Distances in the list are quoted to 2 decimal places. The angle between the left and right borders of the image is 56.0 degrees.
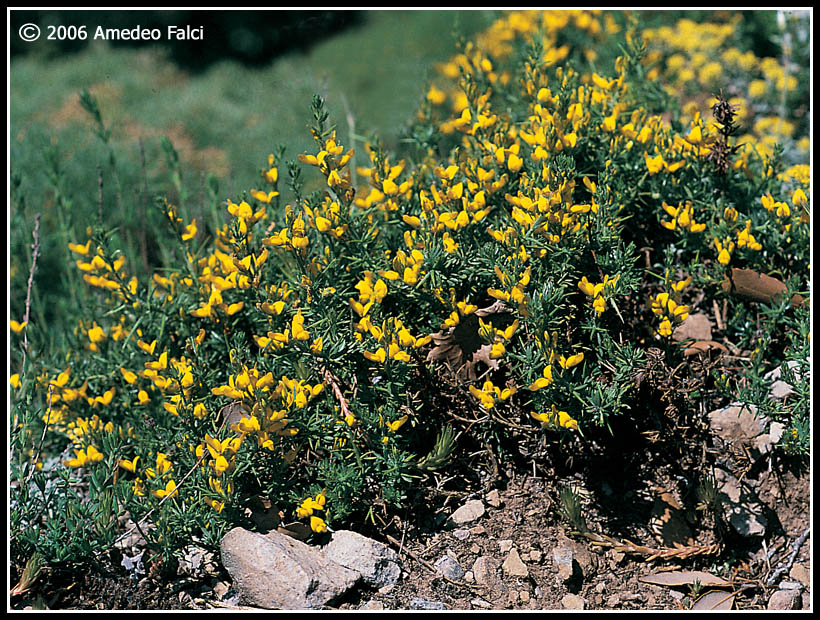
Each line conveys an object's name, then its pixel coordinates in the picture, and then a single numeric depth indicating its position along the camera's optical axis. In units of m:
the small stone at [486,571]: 2.02
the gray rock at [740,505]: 2.16
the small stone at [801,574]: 2.10
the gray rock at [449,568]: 2.03
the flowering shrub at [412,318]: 2.01
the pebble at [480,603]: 1.97
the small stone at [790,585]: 2.08
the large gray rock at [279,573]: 1.89
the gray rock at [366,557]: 1.98
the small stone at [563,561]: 2.02
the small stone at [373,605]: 1.95
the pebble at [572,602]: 1.99
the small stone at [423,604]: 1.95
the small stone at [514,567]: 2.03
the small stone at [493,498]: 2.18
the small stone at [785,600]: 2.04
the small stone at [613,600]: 2.01
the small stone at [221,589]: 2.04
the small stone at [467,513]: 2.15
